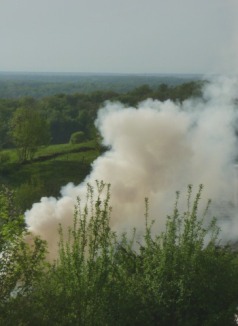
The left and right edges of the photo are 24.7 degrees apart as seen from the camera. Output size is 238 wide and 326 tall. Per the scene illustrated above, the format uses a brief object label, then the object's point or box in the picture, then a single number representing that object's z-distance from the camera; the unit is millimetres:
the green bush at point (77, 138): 116431
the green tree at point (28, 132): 90938
